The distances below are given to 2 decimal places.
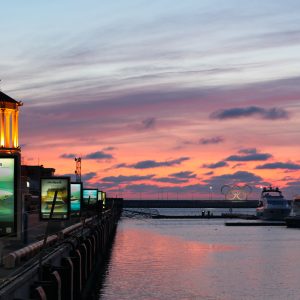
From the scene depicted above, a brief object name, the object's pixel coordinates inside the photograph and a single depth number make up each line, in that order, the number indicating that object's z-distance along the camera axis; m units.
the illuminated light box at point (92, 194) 116.94
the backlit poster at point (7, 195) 26.03
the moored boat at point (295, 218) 183.82
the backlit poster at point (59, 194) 47.22
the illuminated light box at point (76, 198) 71.44
